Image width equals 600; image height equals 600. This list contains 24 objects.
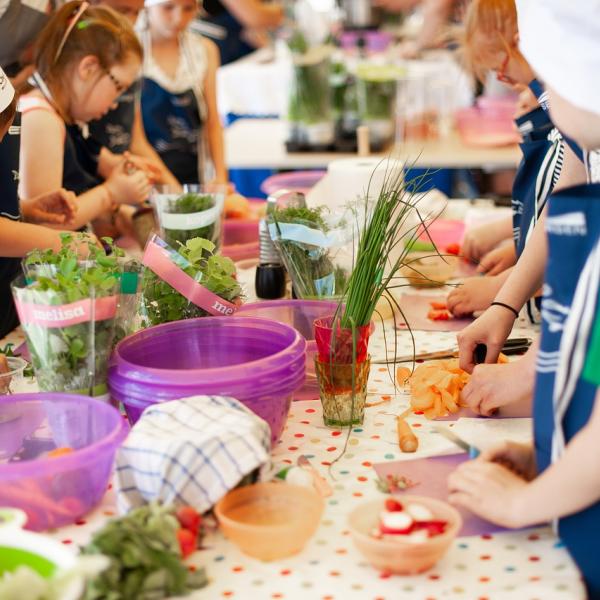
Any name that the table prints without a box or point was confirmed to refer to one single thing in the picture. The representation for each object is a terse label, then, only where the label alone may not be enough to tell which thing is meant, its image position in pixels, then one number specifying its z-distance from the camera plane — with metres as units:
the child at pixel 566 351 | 1.64
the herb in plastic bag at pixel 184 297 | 2.13
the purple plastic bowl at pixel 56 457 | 1.72
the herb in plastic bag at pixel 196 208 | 2.58
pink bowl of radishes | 1.63
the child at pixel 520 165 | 2.49
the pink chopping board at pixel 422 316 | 2.46
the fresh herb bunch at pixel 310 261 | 2.33
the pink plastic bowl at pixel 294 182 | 3.17
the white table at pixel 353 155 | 4.55
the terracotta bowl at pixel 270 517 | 1.67
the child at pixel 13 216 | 2.46
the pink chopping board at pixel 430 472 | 1.81
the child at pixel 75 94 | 2.87
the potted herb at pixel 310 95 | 4.68
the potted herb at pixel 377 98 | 4.69
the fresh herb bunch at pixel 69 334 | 1.87
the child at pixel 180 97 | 4.56
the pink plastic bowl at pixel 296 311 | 2.25
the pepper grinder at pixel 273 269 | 2.50
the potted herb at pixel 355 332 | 2.01
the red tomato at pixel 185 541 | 1.67
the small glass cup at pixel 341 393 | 2.01
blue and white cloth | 1.71
